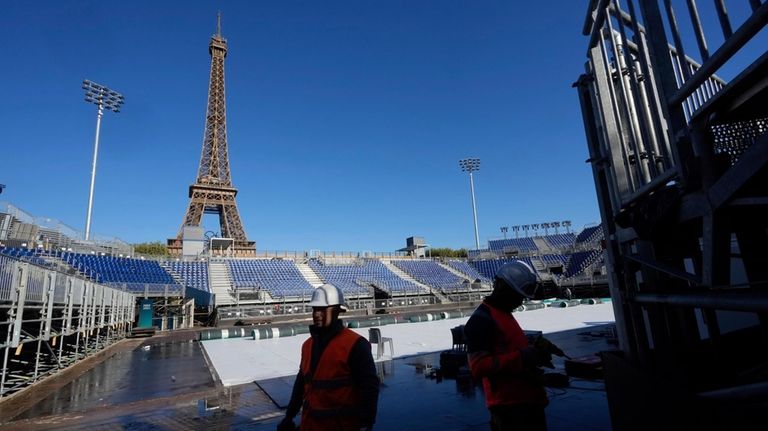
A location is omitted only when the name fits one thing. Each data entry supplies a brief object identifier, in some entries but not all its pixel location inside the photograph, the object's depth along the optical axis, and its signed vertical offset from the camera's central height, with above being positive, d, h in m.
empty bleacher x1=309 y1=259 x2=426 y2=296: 33.41 +1.39
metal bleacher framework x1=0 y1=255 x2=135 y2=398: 6.46 -0.03
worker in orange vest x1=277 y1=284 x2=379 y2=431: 2.32 -0.57
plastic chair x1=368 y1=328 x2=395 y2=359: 9.11 -1.21
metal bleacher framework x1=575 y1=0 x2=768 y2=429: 1.47 +0.30
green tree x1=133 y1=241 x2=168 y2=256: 57.24 +9.37
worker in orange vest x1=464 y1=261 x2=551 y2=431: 2.18 -0.43
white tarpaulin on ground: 8.46 -1.62
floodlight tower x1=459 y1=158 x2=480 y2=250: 59.31 +19.09
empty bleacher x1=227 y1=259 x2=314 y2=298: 29.16 +1.84
